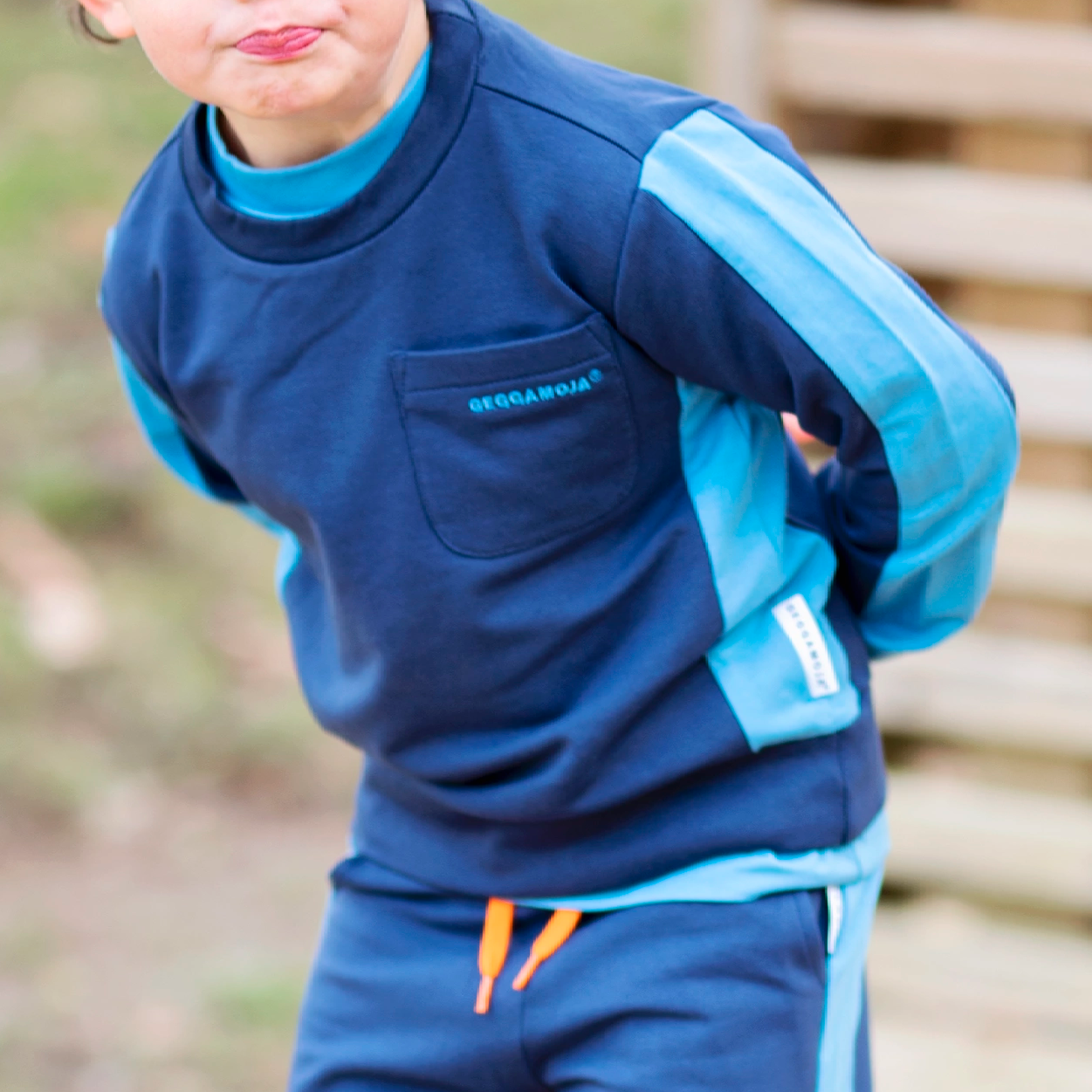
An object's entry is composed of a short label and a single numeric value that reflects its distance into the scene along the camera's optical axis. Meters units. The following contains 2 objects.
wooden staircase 4.17
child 3.35
